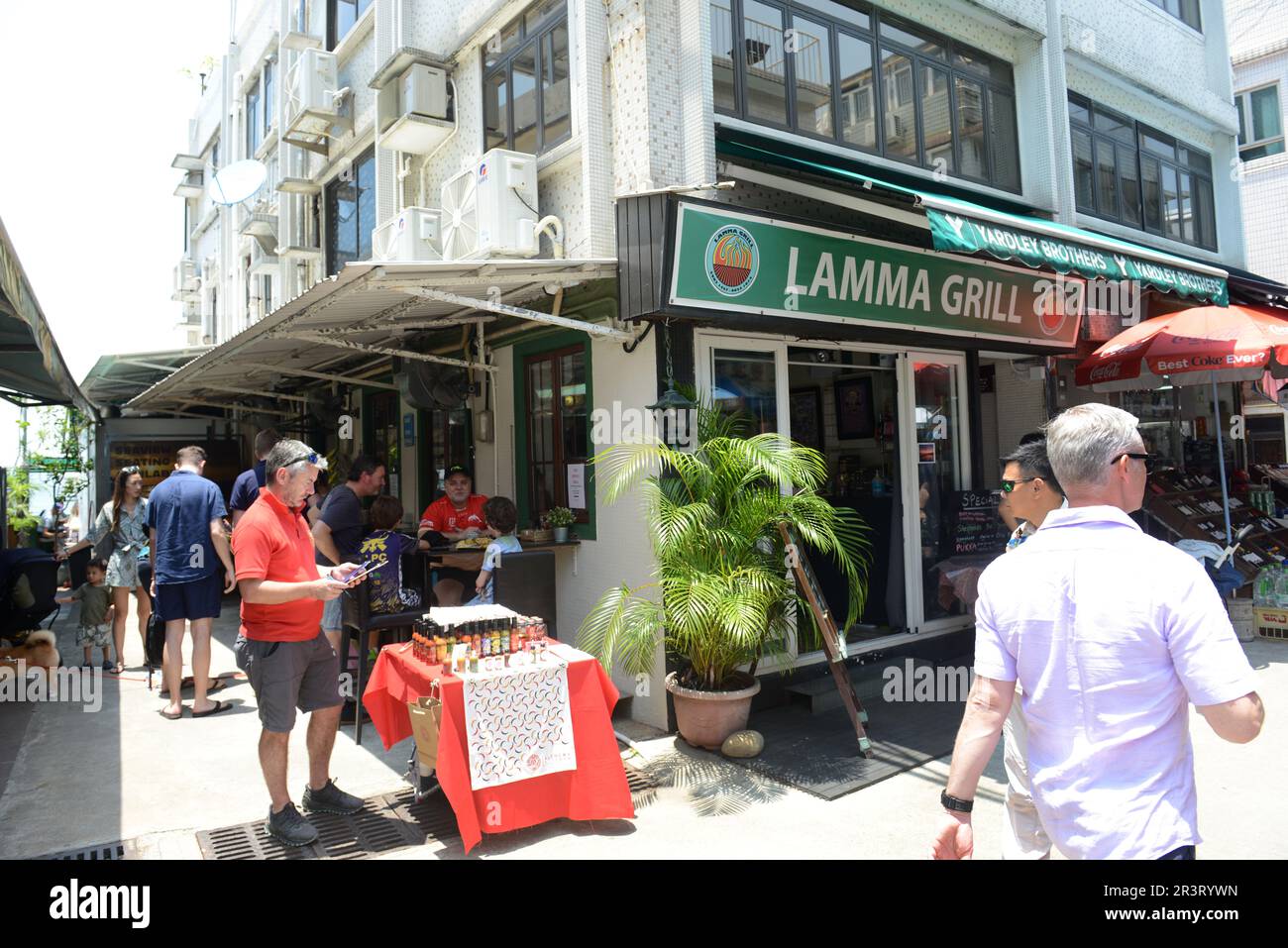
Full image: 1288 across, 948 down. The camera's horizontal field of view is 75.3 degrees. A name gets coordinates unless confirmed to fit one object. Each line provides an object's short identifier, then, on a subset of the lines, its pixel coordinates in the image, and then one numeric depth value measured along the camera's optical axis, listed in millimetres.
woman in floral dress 7793
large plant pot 5426
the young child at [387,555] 5906
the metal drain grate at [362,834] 4133
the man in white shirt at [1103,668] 1940
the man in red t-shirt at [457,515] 7031
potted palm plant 5254
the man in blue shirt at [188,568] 6375
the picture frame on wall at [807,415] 10242
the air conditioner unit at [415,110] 8211
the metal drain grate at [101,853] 4051
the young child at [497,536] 5875
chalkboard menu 7914
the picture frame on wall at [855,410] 9711
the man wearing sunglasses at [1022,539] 2484
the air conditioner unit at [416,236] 8141
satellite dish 11109
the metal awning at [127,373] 12047
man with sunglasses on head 4012
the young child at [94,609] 7863
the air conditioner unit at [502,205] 6711
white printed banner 4117
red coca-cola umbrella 7934
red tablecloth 4023
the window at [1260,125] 15367
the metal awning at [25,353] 4539
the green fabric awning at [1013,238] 5473
